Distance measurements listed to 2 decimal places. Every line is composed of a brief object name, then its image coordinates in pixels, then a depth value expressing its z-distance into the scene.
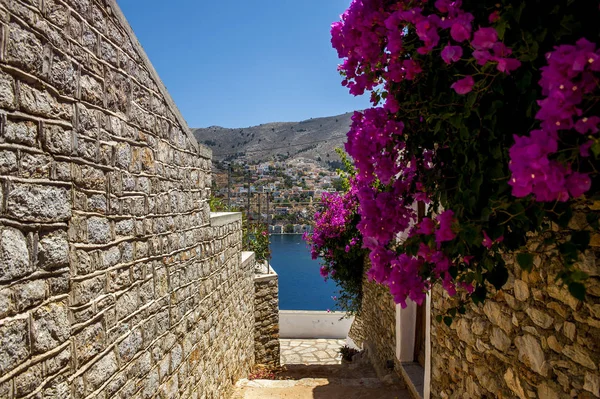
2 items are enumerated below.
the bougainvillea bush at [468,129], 1.05
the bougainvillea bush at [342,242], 7.64
